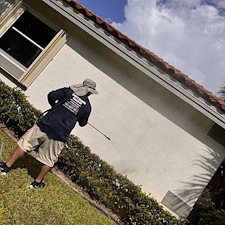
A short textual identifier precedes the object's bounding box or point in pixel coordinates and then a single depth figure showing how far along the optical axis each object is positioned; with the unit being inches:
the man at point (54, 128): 151.9
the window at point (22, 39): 257.9
